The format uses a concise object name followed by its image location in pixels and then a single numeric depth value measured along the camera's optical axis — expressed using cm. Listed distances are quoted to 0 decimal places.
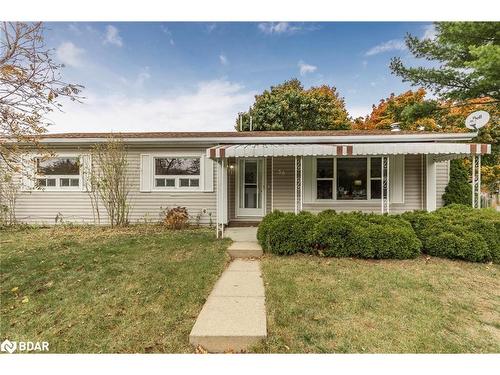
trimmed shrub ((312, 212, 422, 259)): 541
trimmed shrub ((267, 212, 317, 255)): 563
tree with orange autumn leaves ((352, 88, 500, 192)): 1225
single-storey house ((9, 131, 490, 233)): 847
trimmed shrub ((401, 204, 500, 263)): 532
